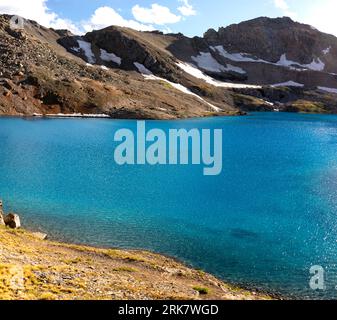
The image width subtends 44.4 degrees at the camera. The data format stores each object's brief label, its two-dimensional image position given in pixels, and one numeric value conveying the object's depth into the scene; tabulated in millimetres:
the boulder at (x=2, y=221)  41038
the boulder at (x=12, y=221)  41688
